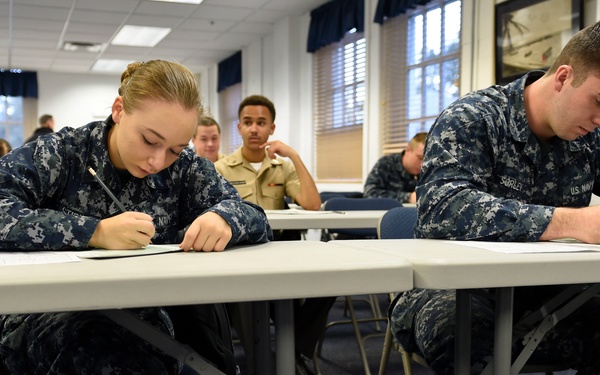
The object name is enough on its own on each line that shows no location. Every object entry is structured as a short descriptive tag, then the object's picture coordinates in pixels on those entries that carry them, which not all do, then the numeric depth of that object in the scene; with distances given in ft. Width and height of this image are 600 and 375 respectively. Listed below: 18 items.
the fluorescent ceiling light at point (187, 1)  20.66
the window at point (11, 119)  34.50
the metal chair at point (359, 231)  8.88
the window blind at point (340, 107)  20.89
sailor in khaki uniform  11.22
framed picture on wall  11.96
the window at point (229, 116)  31.55
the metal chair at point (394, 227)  5.92
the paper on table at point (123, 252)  3.27
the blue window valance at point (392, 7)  16.90
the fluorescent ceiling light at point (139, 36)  24.41
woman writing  3.43
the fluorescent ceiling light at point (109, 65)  31.45
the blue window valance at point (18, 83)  33.30
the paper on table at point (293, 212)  8.68
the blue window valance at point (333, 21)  19.89
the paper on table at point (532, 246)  3.58
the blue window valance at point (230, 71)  29.78
